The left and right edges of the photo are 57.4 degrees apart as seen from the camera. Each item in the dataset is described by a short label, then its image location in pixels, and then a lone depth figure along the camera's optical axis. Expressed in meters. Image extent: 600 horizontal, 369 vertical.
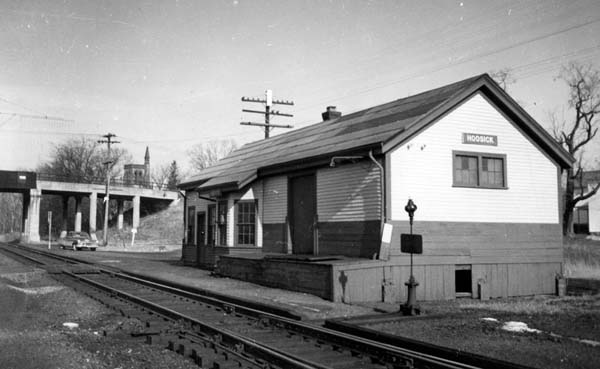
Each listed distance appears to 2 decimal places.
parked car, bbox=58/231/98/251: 49.16
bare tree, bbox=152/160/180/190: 119.06
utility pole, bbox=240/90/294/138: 39.25
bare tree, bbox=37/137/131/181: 98.47
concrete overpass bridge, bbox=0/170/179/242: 60.56
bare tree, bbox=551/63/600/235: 47.37
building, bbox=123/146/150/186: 109.38
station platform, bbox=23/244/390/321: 12.49
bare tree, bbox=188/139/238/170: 91.21
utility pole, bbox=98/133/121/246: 53.09
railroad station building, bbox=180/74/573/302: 15.15
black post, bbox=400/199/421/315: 11.80
